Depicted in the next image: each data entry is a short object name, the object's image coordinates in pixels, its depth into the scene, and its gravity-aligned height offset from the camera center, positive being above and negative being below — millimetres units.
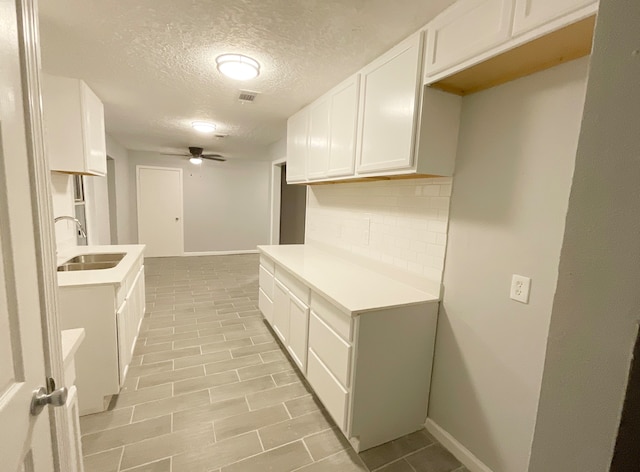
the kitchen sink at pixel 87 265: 2456 -658
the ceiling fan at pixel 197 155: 5289 +758
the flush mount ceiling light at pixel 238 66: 1904 +876
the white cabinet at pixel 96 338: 1805 -942
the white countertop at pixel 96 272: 1825 -571
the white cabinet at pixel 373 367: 1596 -959
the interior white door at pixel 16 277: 579 -194
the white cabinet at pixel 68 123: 2305 +539
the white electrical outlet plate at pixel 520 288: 1351 -363
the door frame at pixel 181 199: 5953 -111
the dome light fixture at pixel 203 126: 3572 +881
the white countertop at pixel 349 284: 1651 -555
